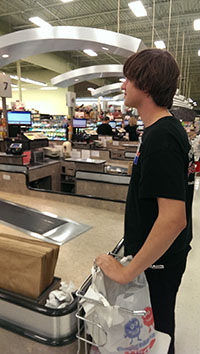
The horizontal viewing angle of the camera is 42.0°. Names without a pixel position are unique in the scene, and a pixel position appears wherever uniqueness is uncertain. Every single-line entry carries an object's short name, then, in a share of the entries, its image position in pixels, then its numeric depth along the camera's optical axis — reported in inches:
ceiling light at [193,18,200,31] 235.0
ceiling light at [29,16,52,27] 247.9
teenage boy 31.0
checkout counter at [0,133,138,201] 110.2
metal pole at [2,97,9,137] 170.2
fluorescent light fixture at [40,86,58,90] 670.5
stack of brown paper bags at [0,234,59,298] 37.2
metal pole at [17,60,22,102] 500.1
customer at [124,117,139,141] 294.4
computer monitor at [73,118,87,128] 261.3
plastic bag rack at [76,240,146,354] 31.6
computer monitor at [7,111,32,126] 179.6
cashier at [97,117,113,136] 305.7
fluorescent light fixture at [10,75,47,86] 521.0
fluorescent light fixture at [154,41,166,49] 293.6
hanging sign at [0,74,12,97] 160.9
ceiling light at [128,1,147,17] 184.7
